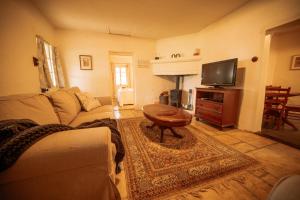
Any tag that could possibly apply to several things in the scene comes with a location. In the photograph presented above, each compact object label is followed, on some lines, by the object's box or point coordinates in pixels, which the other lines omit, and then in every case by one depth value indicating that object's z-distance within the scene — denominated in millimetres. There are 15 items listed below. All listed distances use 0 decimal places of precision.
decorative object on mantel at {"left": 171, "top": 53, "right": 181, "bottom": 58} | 4270
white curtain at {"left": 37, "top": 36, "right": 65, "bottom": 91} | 2608
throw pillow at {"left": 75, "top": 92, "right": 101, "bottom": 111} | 2290
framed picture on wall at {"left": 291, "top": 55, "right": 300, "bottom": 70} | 3694
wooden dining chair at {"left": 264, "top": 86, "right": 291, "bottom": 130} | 2611
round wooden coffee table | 1818
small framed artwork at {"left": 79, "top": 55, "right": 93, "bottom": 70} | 3869
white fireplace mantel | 3922
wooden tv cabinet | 2529
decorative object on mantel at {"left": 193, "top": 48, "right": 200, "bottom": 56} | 3827
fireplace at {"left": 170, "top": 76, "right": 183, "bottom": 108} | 4430
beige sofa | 645
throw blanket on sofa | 602
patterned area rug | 1239
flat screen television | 2495
